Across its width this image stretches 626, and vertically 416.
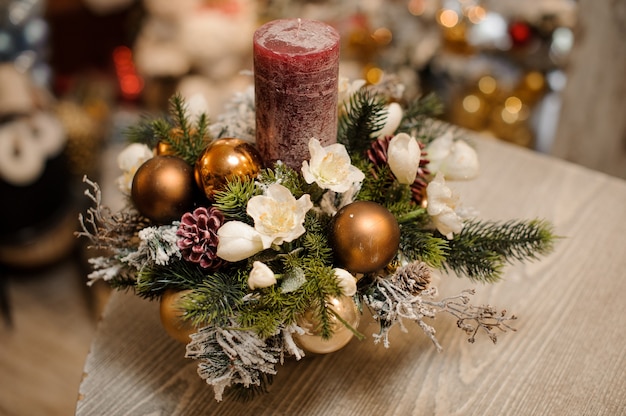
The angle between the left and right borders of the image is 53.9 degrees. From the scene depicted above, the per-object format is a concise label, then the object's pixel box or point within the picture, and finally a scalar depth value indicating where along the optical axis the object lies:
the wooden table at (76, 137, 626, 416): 0.69
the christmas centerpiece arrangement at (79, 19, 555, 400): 0.61
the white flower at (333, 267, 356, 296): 0.61
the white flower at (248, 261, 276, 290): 0.59
